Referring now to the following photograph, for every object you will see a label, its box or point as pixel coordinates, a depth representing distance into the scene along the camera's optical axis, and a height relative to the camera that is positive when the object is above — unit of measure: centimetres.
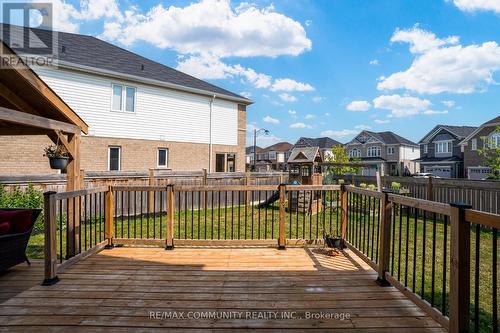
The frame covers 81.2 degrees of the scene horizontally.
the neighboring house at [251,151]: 6807 +333
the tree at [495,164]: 1306 +10
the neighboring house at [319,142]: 5206 +423
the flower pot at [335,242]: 518 -136
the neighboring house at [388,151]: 4275 +221
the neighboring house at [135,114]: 1249 +266
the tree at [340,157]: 3121 +92
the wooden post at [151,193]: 1007 -98
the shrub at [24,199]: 721 -88
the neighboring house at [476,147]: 2664 +184
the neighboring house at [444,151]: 3403 +182
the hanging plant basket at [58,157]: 457 +11
